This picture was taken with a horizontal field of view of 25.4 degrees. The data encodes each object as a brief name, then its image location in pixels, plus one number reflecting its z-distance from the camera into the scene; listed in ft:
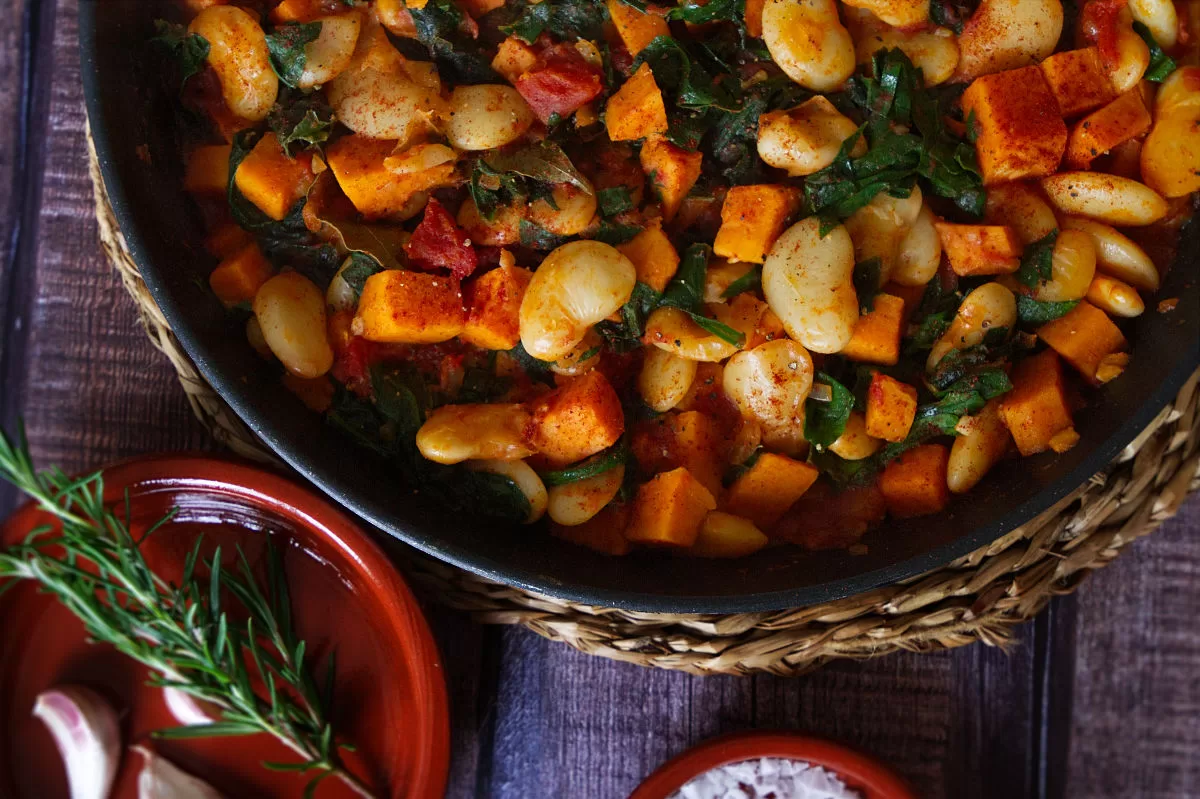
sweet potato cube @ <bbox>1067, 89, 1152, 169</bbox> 2.04
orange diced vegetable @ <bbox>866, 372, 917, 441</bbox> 2.03
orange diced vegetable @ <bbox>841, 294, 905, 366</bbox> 2.03
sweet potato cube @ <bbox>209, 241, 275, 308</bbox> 2.04
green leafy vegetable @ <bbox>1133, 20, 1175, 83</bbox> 2.06
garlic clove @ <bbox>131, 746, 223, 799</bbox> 2.15
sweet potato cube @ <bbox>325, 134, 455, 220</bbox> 2.01
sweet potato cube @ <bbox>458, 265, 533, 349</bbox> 2.01
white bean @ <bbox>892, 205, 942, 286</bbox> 2.03
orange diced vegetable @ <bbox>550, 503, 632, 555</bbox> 2.07
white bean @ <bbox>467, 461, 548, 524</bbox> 2.04
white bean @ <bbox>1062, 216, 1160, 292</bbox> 2.05
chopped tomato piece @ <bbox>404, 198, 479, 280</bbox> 2.02
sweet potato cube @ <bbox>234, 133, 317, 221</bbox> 2.02
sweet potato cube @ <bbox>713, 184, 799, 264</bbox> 2.01
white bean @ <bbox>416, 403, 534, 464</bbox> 2.00
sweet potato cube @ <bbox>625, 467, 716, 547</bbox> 2.02
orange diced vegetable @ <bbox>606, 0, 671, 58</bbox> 2.03
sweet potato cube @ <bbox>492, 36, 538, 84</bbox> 2.04
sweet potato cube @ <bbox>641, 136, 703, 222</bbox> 2.01
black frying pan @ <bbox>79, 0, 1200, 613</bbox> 1.99
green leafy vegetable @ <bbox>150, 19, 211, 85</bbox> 2.04
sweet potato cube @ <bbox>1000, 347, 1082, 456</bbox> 2.03
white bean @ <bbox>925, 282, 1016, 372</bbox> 2.03
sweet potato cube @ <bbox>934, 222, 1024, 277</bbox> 2.02
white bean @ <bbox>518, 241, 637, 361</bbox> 1.98
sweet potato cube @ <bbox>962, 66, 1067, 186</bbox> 2.02
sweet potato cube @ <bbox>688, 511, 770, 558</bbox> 2.05
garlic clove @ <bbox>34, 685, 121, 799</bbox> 2.15
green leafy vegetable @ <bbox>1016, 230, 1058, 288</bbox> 2.04
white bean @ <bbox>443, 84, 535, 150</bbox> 2.02
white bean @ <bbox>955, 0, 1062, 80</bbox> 2.03
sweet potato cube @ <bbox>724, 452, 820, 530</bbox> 2.04
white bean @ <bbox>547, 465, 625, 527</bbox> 2.04
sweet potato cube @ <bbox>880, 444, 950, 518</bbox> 2.06
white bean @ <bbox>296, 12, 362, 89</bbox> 2.02
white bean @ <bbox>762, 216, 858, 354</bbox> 1.99
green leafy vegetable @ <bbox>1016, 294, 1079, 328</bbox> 2.05
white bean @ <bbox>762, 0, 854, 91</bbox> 2.00
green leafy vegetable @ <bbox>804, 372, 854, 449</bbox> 2.04
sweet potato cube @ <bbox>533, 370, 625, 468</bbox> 2.01
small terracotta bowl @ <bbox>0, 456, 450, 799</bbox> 2.12
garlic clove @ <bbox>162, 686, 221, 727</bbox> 2.17
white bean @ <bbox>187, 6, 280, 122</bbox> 2.03
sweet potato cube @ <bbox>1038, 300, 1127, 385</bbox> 2.05
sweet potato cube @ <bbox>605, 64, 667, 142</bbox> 2.00
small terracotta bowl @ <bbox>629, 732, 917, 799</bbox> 2.16
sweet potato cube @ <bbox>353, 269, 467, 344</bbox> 1.99
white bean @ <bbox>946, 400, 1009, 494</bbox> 2.05
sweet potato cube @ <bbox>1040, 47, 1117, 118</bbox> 2.03
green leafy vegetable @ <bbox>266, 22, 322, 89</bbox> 2.02
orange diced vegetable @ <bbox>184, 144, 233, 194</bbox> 2.05
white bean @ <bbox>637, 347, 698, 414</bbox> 2.04
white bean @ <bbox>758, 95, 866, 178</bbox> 2.00
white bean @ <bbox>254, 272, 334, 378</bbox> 2.02
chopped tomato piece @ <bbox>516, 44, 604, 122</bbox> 2.02
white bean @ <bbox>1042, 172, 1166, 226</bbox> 2.03
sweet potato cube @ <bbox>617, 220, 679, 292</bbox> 2.02
